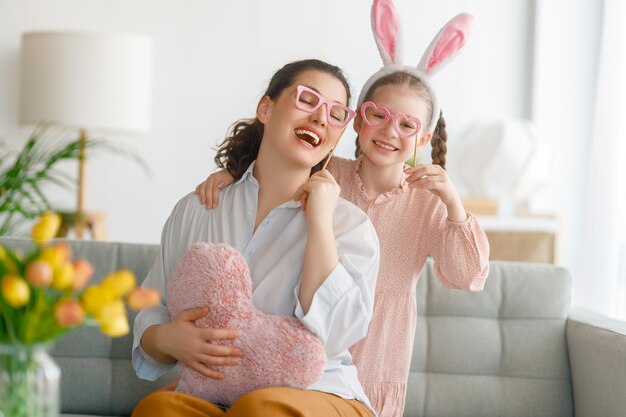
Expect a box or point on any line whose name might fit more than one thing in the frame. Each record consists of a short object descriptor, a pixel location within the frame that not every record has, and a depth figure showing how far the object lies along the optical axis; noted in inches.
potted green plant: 152.9
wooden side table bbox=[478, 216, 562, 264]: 134.5
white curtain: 161.2
